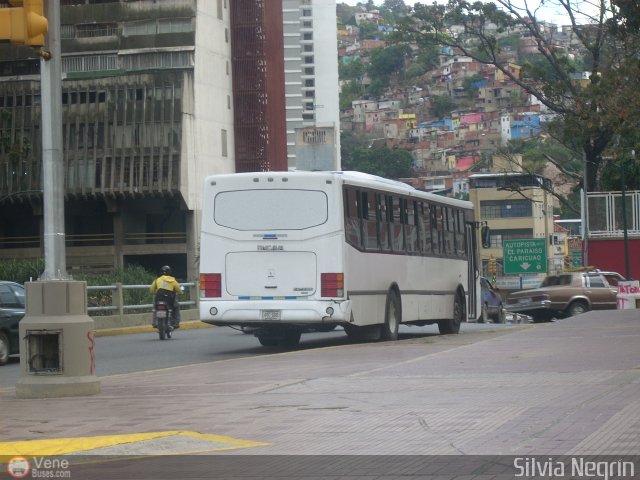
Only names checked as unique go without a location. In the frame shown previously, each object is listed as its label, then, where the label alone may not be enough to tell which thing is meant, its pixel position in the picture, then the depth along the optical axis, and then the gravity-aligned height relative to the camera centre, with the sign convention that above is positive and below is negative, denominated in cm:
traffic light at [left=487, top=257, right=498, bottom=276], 6719 -35
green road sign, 5378 +21
